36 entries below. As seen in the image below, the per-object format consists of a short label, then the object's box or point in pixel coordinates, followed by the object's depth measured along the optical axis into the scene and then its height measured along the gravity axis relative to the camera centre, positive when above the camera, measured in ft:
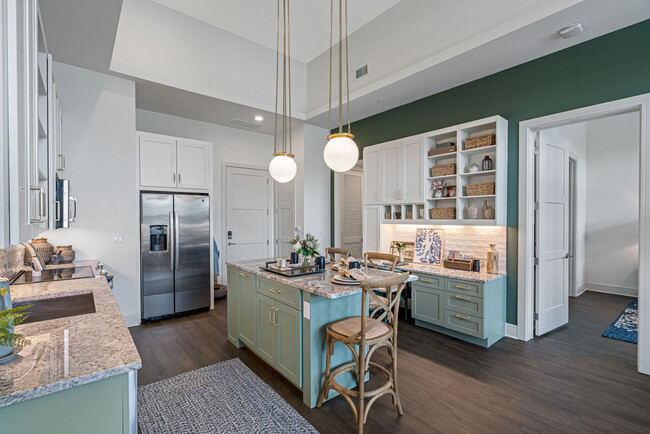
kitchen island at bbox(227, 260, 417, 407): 7.53 -2.87
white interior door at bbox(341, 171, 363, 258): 21.23 +0.09
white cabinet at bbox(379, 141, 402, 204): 14.73 +2.11
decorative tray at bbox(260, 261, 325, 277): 8.80 -1.68
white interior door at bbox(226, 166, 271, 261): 19.34 +0.09
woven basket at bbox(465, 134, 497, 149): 11.84 +2.91
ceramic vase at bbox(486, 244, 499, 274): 11.82 -1.86
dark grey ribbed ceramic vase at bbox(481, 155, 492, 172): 11.96 +1.98
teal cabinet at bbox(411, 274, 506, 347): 10.90 -3.54
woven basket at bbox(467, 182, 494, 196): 11.89 +1.01
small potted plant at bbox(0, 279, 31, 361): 3.34 -1.31
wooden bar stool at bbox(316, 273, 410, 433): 6.59 -2.84
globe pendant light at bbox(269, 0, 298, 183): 10.30 +1.61
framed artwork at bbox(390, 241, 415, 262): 14.99 -1.76
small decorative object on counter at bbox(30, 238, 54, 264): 10.55 -1.20
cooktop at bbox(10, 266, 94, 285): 7.75 -1.68
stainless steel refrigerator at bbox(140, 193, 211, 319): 13.85 -1.82
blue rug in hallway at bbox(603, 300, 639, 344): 11.69 -4.72
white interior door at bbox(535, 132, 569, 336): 11.67 -0.84
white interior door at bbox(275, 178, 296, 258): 20.21 -0.18
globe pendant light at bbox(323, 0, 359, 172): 8.42 +1.78
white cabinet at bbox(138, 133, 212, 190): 13.96 +2.52
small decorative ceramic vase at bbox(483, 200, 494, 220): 11.93 +0.09
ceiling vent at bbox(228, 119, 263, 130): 18.27 +5.59
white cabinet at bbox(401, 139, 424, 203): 13.87 +1.99
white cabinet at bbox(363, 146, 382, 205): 15.71 +2.05
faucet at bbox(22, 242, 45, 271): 8.87 -1.39
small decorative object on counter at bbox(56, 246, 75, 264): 11.23 -1.48
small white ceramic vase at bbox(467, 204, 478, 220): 12.28 +0.13
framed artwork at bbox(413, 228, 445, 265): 13.80 -1.46
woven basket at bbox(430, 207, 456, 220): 12.88 +0.06
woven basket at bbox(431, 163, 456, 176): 12.87 +1.94
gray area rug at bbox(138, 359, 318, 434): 6.87 -4.80
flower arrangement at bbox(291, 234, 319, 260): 9.30 -1.00
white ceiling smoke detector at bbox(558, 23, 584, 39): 9.21 +5.67
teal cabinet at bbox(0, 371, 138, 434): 3.10 -2.15
